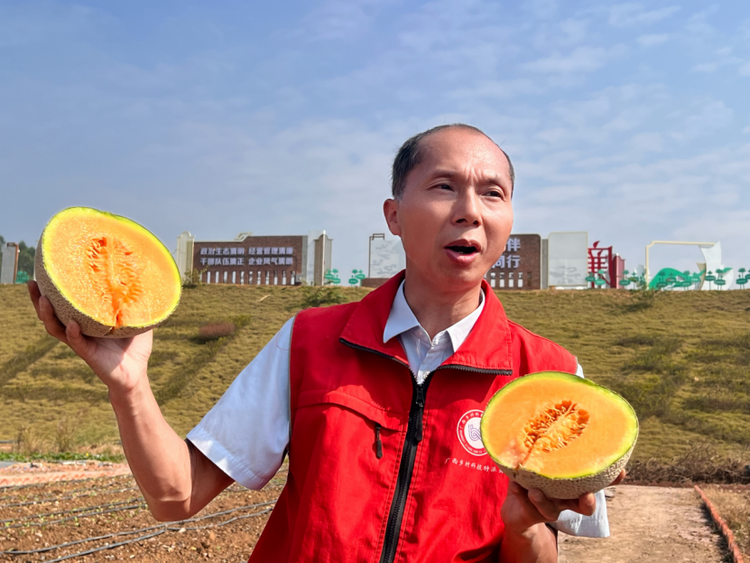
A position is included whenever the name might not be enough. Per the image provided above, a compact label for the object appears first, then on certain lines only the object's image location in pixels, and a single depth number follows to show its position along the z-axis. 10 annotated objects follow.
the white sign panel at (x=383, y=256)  26.45
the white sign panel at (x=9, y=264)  29.56
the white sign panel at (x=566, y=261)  25.02
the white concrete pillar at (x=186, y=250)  27.27
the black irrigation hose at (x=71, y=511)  5.85
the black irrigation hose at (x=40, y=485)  7.54
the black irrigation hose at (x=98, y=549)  4.67
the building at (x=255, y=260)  26.52
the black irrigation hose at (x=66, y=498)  6.41
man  1.52
